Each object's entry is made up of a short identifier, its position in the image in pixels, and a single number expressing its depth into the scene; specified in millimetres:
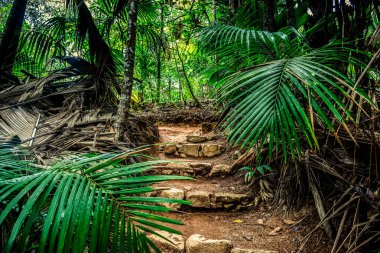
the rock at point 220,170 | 2672
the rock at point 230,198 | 2172
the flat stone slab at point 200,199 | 2198
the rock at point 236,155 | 2826
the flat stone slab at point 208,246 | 1591
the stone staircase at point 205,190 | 1660
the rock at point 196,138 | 3494
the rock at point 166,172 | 2854
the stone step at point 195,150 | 3170
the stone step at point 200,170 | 2695
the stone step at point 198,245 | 1587
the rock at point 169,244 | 1681
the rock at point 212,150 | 3164
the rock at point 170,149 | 3303
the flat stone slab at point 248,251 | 1497
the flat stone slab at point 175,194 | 2234
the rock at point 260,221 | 1926
